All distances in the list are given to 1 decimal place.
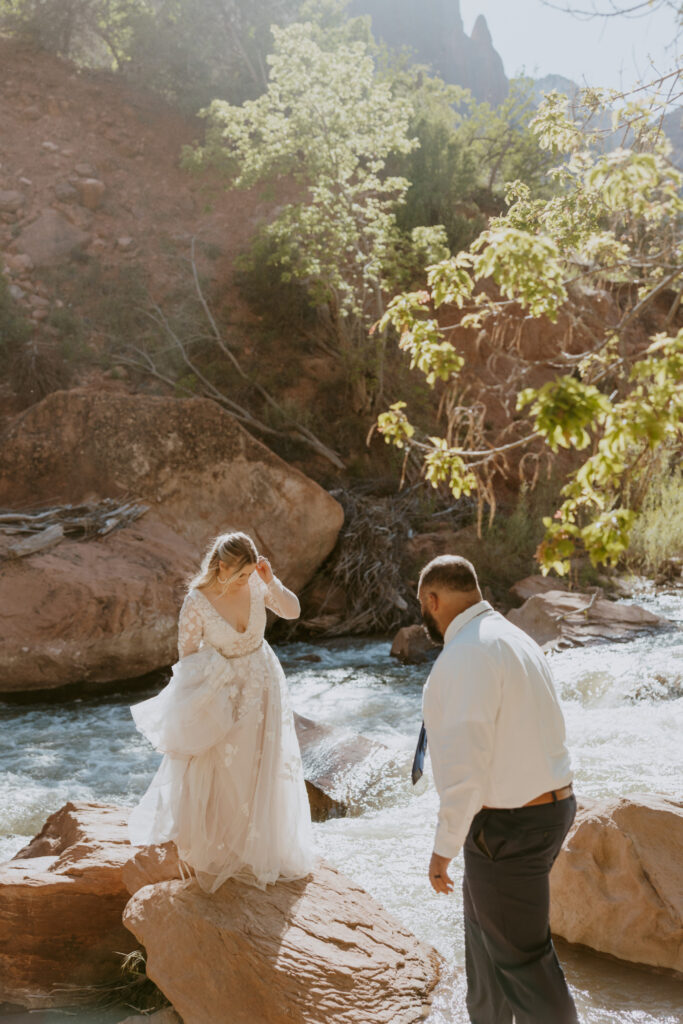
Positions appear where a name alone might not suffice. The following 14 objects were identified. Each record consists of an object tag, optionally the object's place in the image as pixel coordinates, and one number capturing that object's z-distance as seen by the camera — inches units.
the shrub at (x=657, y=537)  449.4
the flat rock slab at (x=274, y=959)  119.9
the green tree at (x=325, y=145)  480.1
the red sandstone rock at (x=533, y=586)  407.5
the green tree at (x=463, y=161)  670.5
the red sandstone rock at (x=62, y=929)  140.6
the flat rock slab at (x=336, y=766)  206.8
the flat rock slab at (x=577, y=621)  329.4
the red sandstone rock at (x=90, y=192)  748.0
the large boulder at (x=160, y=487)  330.0
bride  139.3
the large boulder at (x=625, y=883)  135.7
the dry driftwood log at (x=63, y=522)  328.8
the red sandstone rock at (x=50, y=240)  695.7
